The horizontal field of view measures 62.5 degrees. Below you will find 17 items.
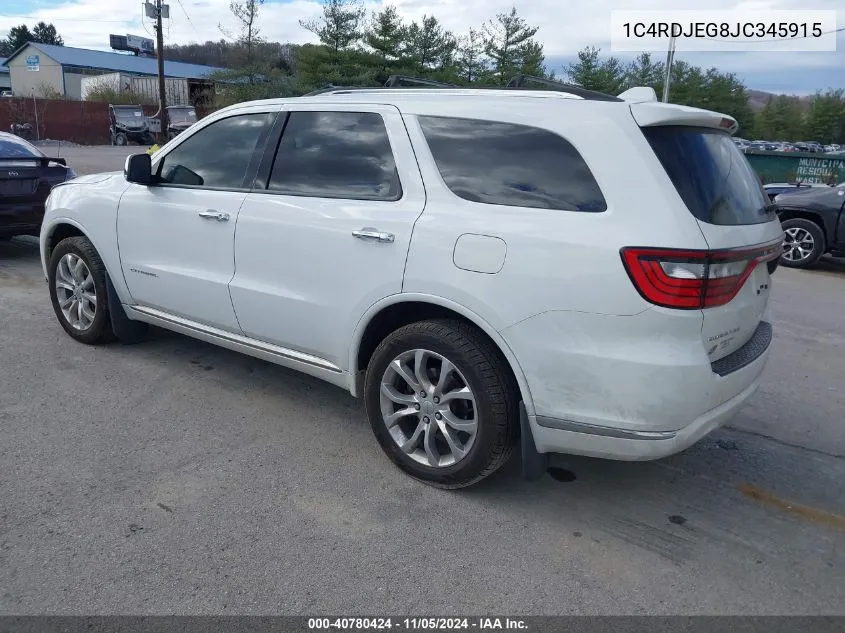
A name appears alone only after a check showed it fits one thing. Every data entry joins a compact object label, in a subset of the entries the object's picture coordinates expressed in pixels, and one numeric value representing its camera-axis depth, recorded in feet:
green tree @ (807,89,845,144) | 229.25
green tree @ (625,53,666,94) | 139.64
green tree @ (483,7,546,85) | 116.16
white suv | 8.89
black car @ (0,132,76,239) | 25.26
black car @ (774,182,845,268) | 30.99
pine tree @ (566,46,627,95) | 127.24
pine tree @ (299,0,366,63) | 105.81
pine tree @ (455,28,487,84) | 118.62
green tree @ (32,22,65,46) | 397.25
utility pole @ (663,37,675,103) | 73.97
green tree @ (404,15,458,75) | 110.32
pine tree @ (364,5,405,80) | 106.73
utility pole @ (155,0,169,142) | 91.75
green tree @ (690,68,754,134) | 157.48
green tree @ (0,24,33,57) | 370.12
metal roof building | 211.41
